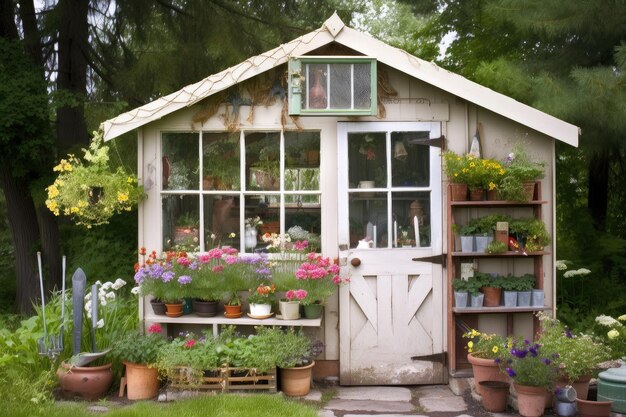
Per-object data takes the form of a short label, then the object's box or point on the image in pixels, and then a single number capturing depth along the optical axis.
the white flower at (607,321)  7.39
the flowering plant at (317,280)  6.42
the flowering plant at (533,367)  5.66
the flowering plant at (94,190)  6.47
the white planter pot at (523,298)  6.62
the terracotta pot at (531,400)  5.70
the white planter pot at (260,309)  6.58
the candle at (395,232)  6.82
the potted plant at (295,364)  6.20
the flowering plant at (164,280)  6.54
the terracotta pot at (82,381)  6.20
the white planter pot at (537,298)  6.62
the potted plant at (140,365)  6.26
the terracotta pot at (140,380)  6.29
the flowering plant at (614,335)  7.42
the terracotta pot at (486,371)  6.15
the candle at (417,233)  6.83
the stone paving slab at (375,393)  6.36
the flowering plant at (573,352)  5.81
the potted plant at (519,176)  6.39
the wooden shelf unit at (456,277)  6.58
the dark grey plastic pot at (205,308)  6.67
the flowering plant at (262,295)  6.52
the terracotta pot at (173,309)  6.66
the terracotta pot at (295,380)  6.27
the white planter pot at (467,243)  6.62
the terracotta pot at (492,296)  6.64
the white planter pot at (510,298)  6.62
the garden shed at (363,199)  6.79
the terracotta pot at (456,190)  6.64
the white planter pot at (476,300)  6.58
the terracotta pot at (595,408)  5.69
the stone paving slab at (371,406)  5.96
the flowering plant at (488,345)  6.08
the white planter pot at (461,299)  6.57
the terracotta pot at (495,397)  5.91
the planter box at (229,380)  6.13
